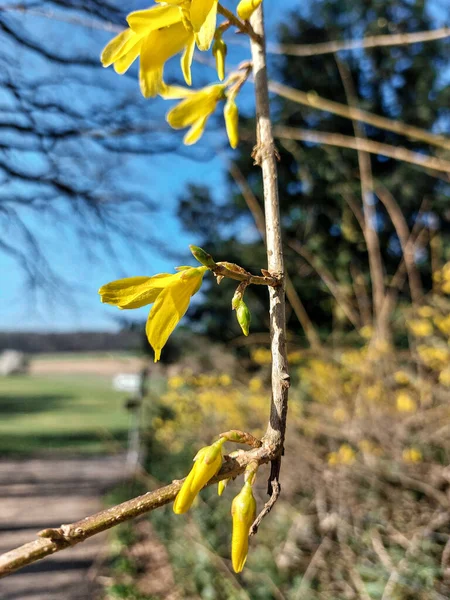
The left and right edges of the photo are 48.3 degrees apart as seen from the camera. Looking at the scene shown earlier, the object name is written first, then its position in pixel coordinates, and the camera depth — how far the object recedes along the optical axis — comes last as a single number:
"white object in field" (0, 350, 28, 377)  21.58
